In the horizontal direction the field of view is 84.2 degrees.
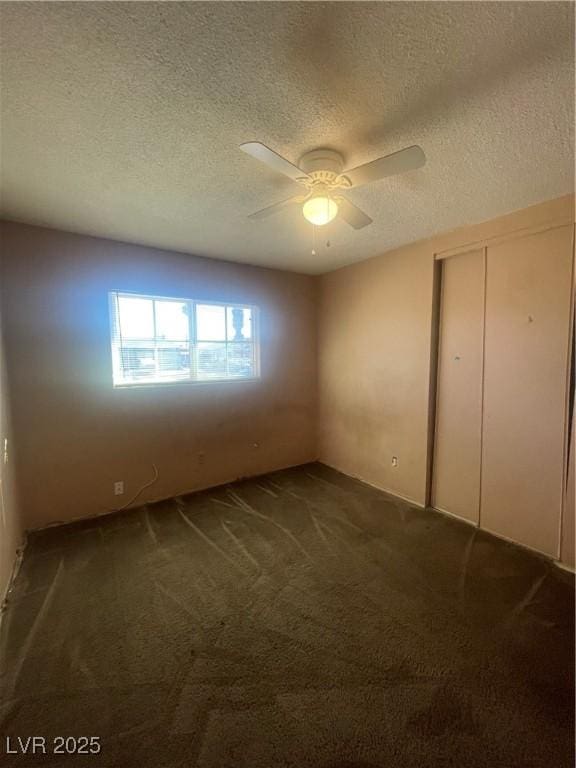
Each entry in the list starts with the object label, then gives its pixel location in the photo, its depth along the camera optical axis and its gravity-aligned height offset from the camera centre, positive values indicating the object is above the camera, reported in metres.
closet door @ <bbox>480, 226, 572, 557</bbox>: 2.20 -0.18
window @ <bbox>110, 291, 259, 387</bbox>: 2.98 +0.24
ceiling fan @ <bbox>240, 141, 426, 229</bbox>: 1.32 +0.88
